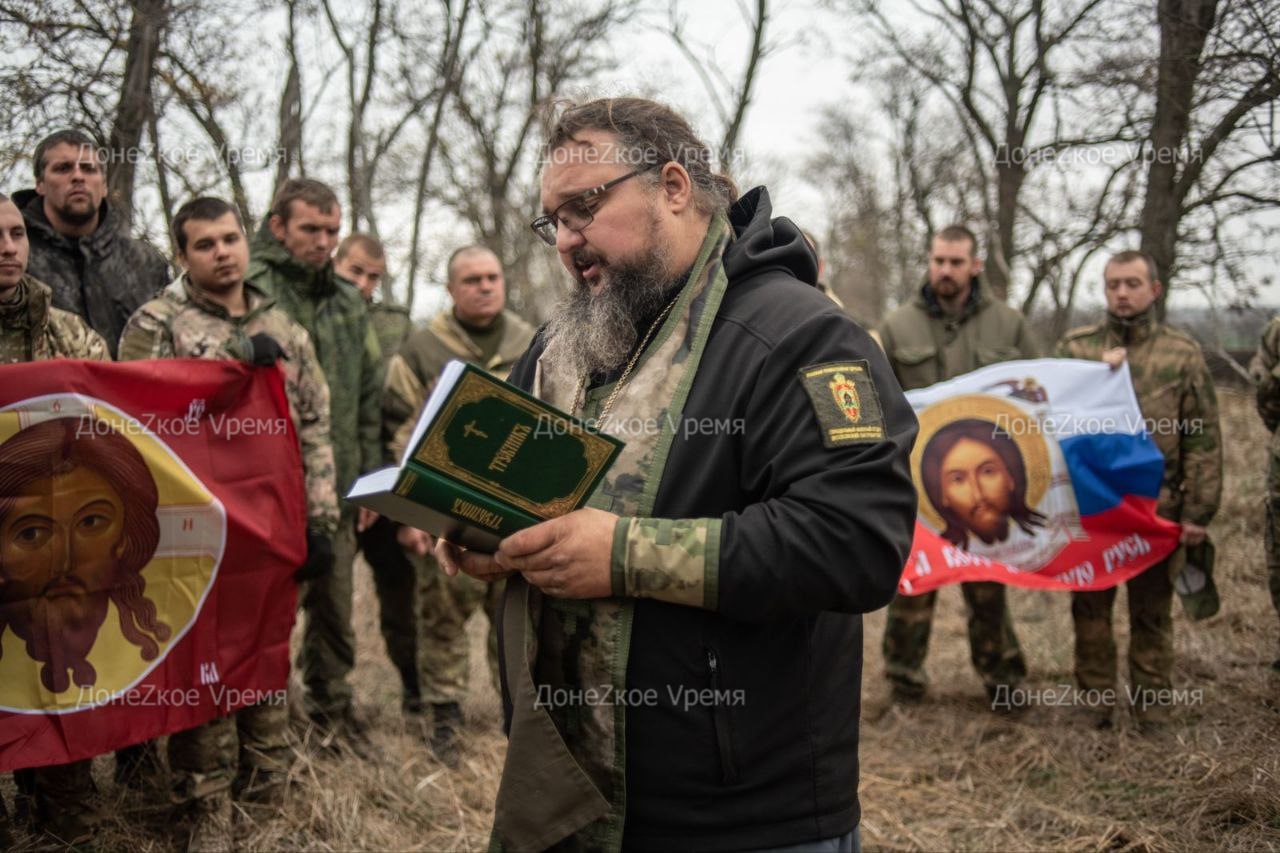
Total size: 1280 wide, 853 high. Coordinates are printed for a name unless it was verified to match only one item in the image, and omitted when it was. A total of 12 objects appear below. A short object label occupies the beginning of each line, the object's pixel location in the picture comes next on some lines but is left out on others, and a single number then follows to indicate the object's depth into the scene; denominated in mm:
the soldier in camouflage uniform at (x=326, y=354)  5293
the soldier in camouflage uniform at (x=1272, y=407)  5066
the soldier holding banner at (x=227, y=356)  4066
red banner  3418
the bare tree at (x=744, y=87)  13805
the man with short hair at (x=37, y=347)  3658
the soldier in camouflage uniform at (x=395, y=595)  5887
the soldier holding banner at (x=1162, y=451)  5277
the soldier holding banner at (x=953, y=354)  6000
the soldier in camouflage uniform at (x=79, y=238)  4402
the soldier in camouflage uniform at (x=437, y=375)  5770
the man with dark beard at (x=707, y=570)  1915
